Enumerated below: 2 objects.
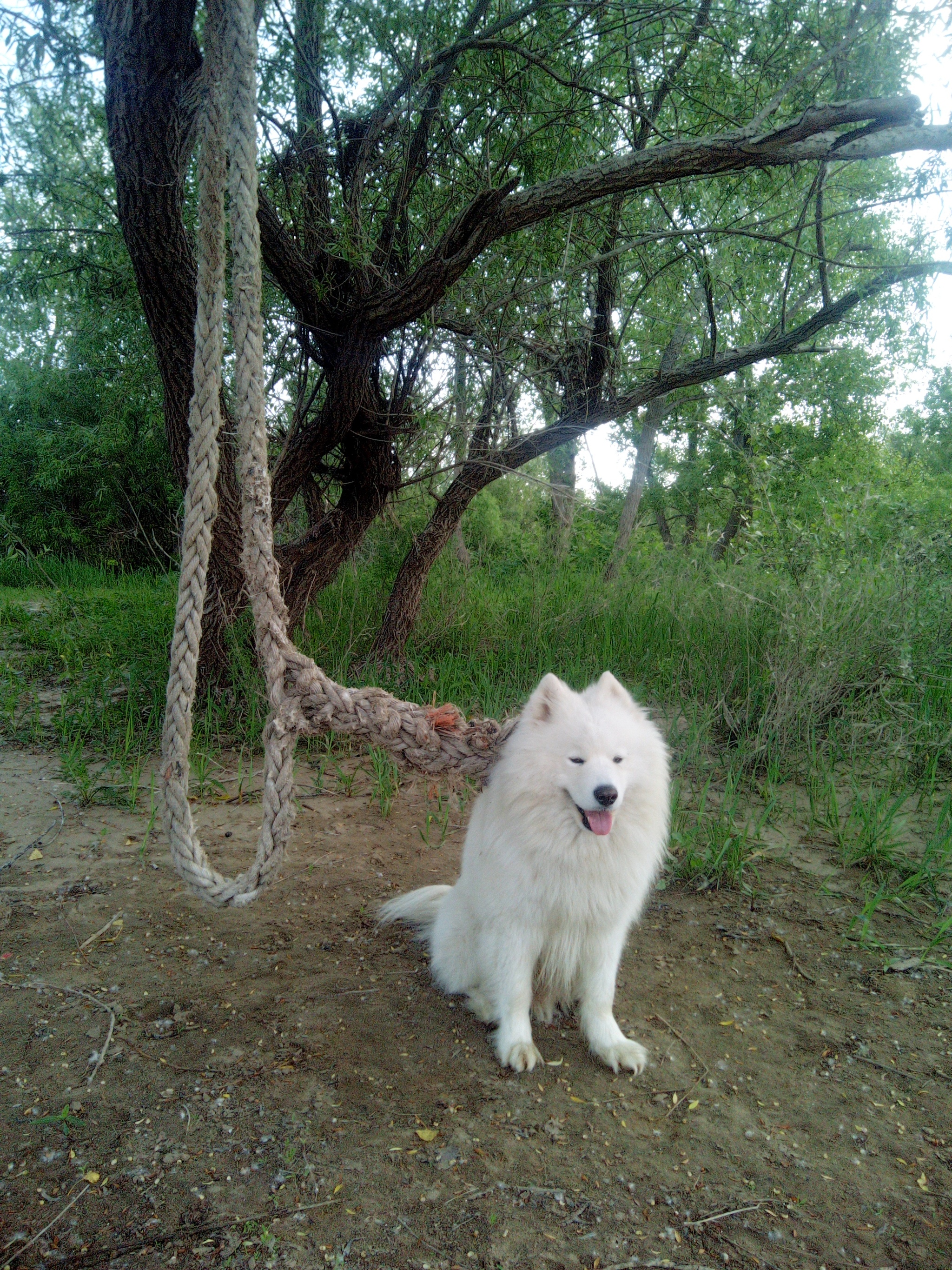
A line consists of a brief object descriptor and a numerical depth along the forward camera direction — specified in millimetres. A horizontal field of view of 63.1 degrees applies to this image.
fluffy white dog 2193
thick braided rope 1693
